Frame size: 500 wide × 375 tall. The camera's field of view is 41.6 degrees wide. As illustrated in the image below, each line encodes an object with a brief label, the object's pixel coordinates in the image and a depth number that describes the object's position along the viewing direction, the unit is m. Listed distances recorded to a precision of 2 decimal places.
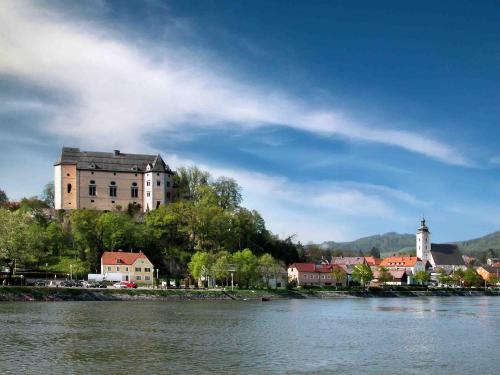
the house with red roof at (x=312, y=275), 133.89
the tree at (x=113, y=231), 112.38
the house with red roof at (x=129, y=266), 106.38
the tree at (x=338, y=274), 134.21
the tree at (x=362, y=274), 130.25
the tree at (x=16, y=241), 85.00
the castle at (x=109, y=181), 127.56
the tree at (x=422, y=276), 155.82
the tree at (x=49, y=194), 143.25
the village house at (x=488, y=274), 185.70
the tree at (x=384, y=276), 151.29
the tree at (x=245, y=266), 100.94
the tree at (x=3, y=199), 133.89
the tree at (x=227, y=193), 130.62
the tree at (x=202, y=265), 100.44
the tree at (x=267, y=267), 107.00
